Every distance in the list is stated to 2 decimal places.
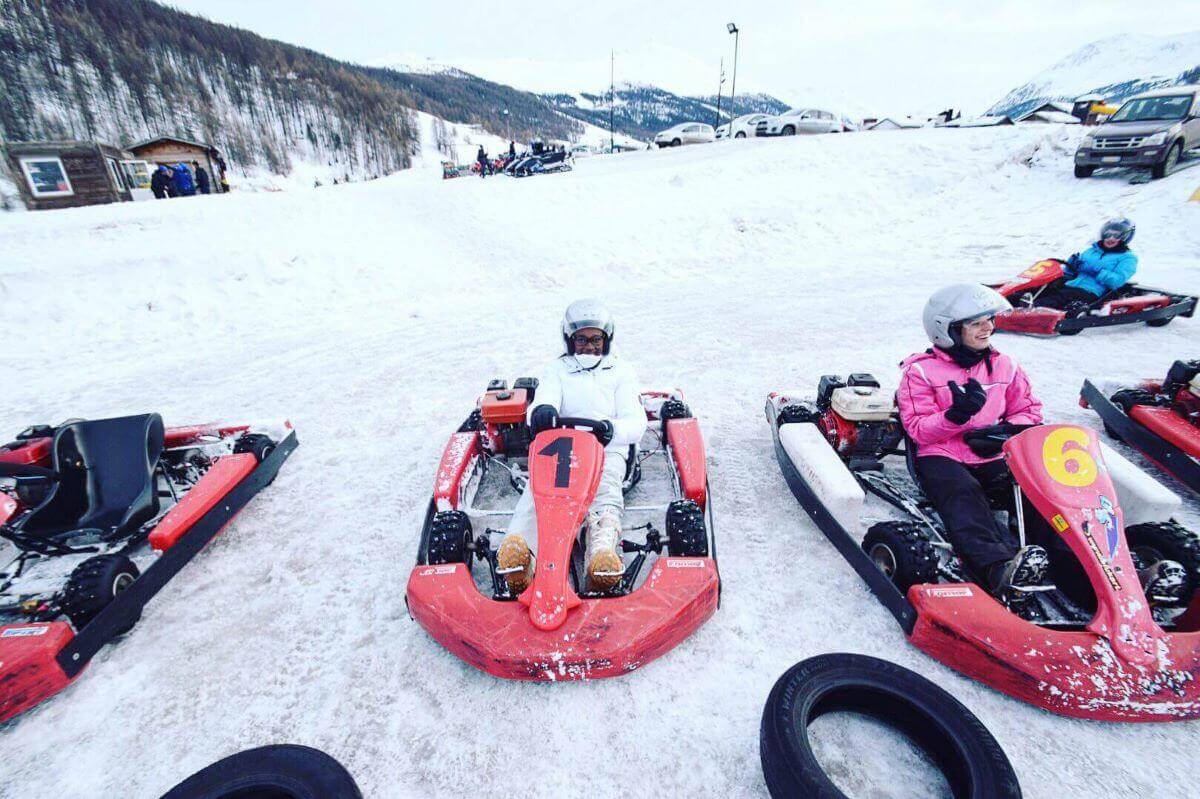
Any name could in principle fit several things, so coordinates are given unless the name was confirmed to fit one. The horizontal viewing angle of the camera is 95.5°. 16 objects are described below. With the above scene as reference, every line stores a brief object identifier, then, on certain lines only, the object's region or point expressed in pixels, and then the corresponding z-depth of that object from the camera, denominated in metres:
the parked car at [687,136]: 28.72
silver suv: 11.75
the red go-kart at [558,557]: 2.30
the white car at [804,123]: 25.64
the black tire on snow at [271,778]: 1.87
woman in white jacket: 3.33
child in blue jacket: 6.40
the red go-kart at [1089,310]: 6.34
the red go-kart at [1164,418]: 3.57
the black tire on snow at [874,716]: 1.80
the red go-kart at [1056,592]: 2.07
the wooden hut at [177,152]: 21.95
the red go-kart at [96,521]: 2.44
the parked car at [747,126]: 28.45
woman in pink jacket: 2.71
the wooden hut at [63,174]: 16.50
